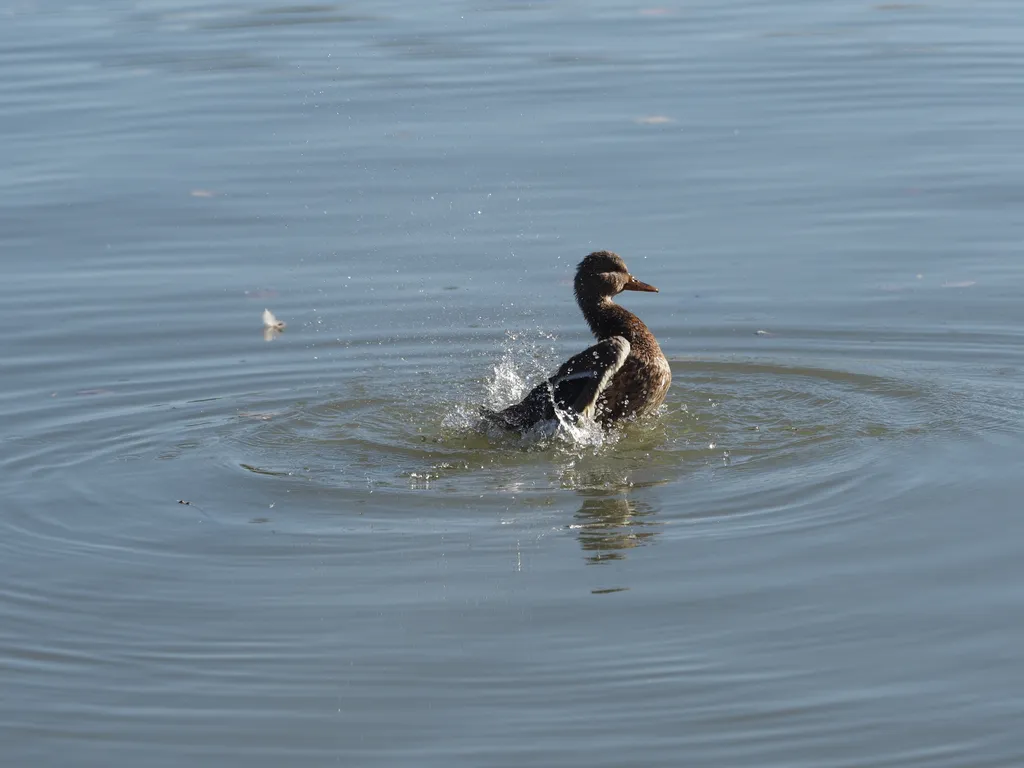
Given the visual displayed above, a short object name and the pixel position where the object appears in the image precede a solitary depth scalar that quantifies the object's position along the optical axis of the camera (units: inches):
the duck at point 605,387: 684.7
